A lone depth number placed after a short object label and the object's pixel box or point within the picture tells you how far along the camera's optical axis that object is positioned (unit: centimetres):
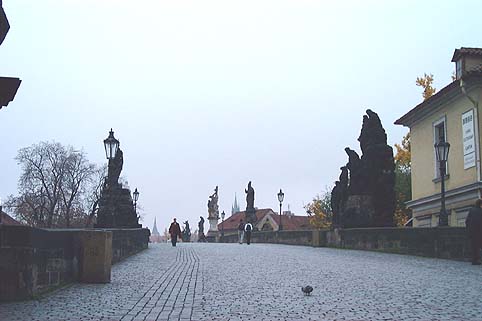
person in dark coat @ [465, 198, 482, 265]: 1608
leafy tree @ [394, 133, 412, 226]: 4972
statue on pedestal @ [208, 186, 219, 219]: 7638
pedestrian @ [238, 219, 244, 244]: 4166
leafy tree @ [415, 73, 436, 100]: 4522
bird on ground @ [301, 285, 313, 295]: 954
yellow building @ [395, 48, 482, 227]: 2908
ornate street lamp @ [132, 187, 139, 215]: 4911
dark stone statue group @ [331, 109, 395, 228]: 2633
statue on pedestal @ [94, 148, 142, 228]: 2227
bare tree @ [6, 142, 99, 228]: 6306
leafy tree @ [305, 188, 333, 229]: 7688
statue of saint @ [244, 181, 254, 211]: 5581
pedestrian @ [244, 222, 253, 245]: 3826
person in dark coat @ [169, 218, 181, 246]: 3603
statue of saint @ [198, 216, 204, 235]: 7819
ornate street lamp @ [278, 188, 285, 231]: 4366
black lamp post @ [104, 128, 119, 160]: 2078
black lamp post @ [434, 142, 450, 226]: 2156
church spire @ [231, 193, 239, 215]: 19305
